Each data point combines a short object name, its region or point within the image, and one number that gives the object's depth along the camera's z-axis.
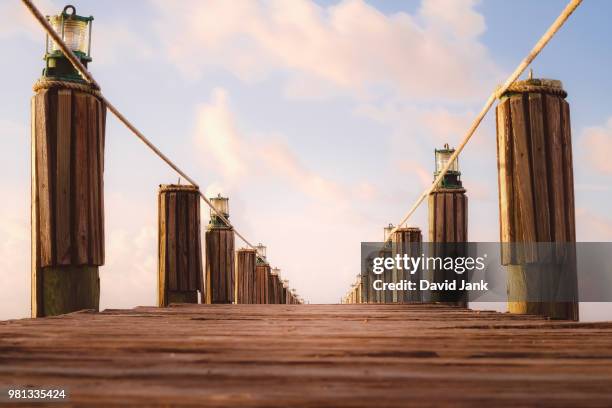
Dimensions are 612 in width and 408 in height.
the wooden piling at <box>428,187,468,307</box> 7.29
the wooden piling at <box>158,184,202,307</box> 6.77
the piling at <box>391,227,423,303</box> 10.80
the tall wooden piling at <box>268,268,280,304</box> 21.92
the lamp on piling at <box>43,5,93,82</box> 4.09
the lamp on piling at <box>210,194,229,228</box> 11.38
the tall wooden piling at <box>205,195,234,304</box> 9.75
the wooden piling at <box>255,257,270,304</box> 19.16
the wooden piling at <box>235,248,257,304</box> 14.13
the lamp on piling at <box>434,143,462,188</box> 7.36
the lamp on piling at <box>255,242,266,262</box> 20.38
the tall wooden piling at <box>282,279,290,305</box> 29.09
